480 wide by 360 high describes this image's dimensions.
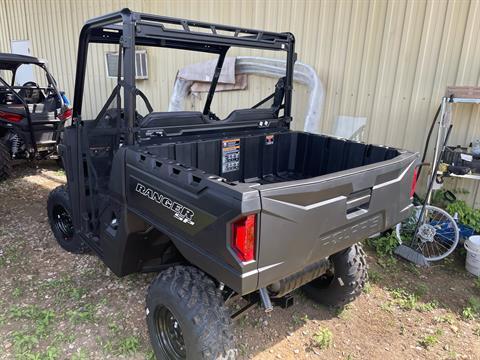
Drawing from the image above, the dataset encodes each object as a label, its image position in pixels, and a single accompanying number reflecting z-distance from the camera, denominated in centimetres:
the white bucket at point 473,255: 338
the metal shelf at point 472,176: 347
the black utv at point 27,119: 564
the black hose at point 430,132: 375
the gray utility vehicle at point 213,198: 162
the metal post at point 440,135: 355
